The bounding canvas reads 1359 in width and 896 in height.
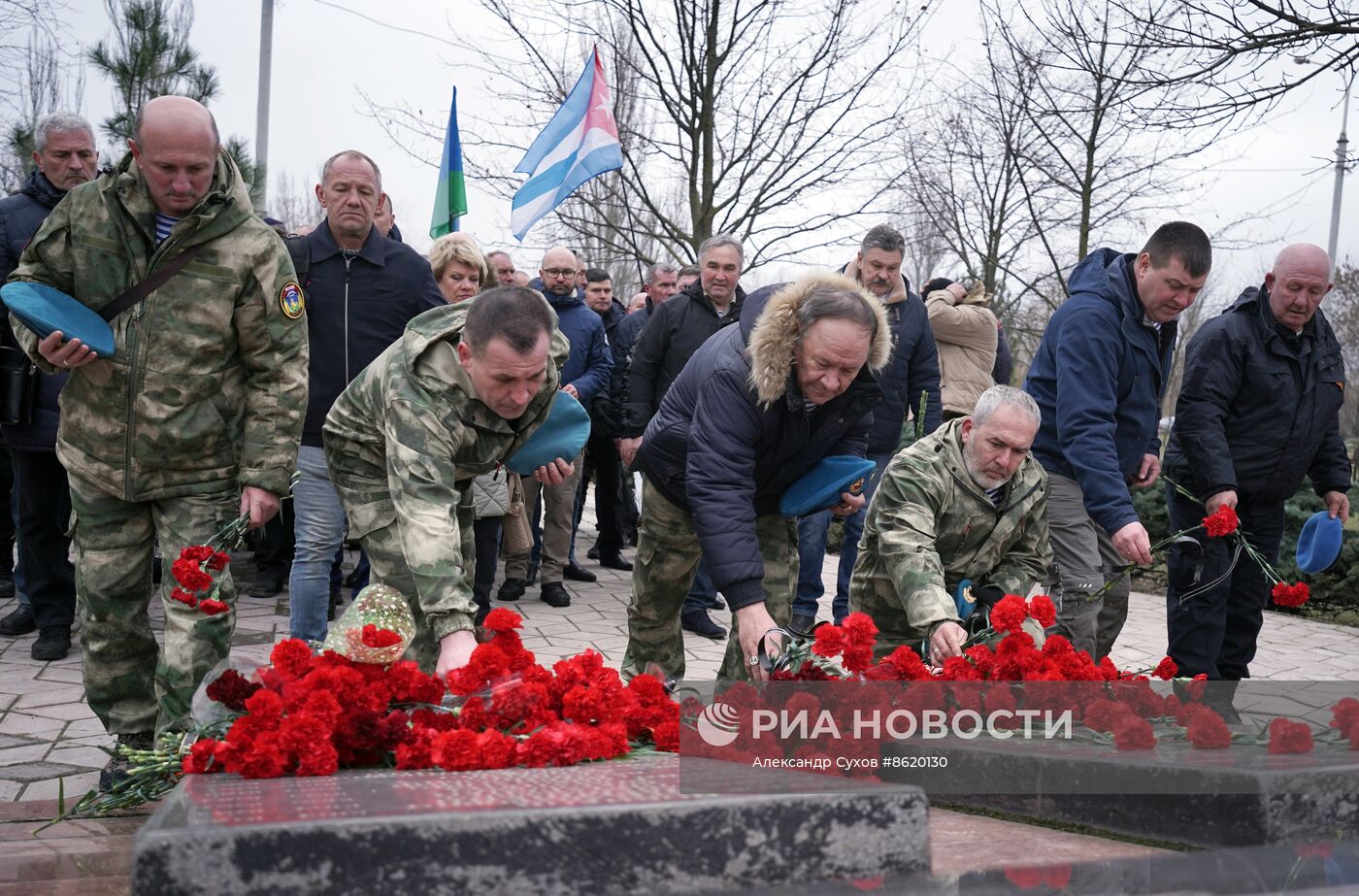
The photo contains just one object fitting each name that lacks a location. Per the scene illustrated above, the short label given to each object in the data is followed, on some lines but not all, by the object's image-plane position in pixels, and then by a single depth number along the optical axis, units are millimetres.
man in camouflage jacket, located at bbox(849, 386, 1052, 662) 4188
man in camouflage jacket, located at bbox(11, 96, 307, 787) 3740
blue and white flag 9219
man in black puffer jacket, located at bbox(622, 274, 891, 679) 3871
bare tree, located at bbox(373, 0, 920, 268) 12758
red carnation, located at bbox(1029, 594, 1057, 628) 3541
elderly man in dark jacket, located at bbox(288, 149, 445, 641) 5176
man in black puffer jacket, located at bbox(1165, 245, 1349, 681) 5344
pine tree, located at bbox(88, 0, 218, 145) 12742
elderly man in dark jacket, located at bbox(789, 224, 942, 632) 6785
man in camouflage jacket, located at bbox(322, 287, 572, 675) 3307
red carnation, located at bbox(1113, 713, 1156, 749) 3221
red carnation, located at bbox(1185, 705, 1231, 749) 3338
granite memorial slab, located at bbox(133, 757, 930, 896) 1962
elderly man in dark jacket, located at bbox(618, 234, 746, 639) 7164
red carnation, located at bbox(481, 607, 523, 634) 2953
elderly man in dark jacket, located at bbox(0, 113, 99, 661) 5496
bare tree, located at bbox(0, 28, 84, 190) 12000
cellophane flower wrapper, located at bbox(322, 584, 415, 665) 2824
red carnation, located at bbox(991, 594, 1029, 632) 3473
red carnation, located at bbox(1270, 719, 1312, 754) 3248
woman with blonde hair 5918
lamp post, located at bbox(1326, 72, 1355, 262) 23844
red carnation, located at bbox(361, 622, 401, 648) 2793
